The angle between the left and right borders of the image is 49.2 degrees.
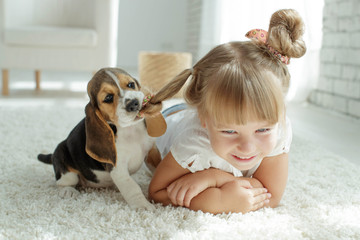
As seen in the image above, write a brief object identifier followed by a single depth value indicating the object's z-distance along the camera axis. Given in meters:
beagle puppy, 0.94
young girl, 0.87
